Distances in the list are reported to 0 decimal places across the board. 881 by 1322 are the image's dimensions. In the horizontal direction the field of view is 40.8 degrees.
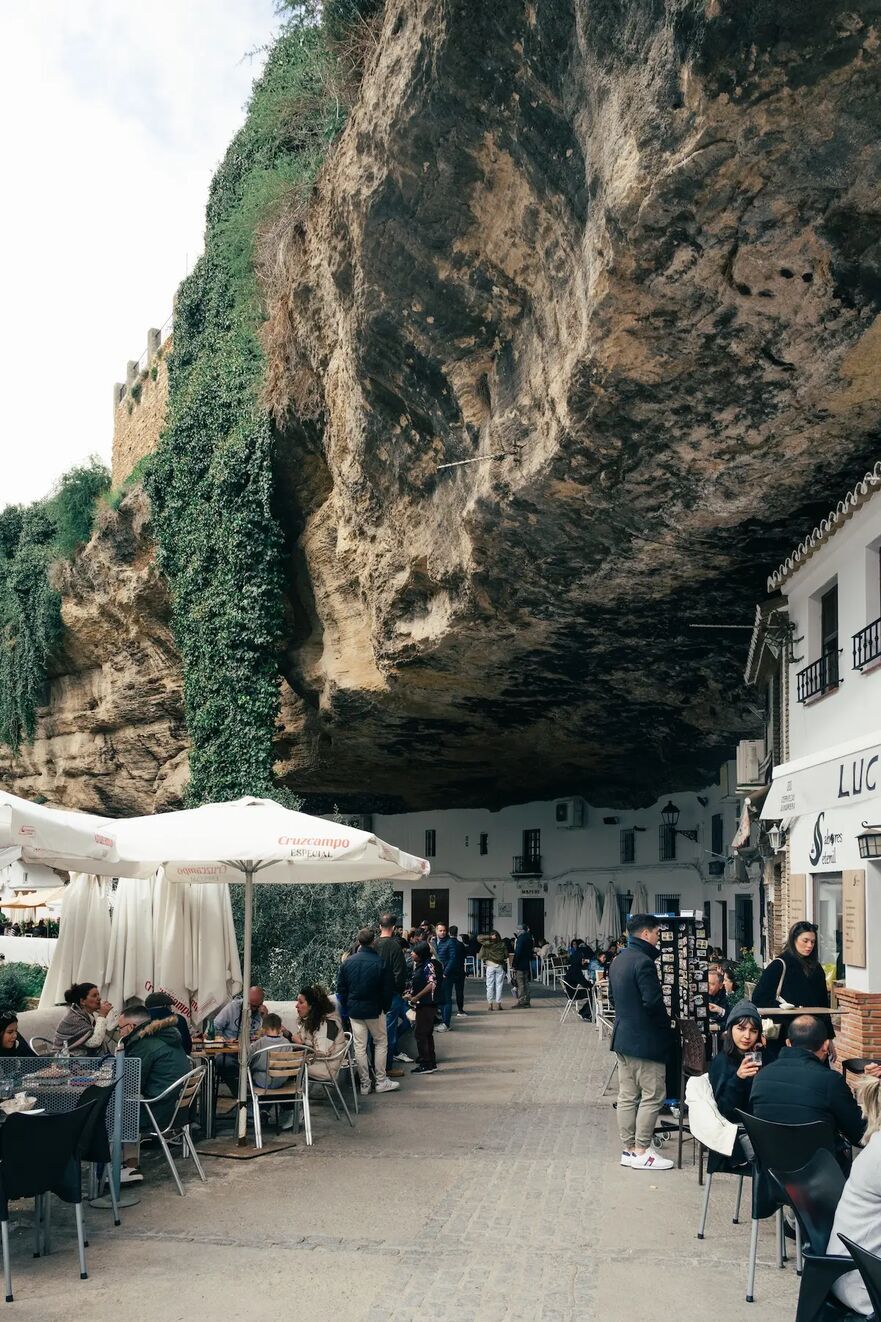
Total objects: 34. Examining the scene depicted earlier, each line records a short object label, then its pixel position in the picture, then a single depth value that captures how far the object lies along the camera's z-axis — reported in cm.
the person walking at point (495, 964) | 2097
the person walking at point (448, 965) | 1769
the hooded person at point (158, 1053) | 778
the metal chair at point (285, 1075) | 939
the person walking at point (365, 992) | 1156
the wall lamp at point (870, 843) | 921
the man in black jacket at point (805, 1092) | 573
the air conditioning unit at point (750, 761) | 1463
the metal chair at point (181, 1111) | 764
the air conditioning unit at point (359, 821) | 2929
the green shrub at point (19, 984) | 1469
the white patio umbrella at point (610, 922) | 2717
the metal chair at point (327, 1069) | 994
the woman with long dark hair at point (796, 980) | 927
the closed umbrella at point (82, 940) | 1091
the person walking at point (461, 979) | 1915
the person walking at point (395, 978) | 1277
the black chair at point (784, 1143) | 551
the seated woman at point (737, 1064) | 680
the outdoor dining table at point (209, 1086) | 948
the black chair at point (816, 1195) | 517
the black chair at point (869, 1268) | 400
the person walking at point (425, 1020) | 1370
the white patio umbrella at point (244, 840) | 859
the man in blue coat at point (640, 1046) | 846
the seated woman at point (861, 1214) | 433
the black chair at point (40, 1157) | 593
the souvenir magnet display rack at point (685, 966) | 1084
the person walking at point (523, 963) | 2208
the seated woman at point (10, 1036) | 805
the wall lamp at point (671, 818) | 2536
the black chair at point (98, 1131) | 659
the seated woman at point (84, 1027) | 902
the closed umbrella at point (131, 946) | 1102
